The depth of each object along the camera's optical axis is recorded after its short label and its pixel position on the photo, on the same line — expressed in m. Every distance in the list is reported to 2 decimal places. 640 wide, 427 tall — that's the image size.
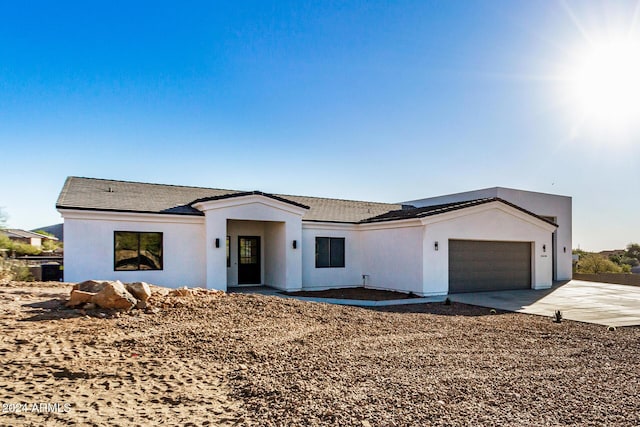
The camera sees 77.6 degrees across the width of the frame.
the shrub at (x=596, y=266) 28.32
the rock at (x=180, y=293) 10.27
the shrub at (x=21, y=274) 13.99
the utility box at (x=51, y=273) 14.90
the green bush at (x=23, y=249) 28.11
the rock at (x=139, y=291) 8.99
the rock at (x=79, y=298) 8.52
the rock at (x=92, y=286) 8.77
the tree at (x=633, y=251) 53.07
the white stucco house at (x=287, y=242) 13.91
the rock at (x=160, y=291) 9.85
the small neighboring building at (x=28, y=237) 42.22
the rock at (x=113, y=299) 8.47
